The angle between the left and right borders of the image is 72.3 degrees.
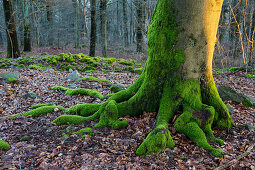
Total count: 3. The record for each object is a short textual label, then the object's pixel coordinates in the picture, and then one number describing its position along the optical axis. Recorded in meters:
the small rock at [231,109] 4.55
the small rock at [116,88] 6.41
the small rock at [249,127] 3.74
